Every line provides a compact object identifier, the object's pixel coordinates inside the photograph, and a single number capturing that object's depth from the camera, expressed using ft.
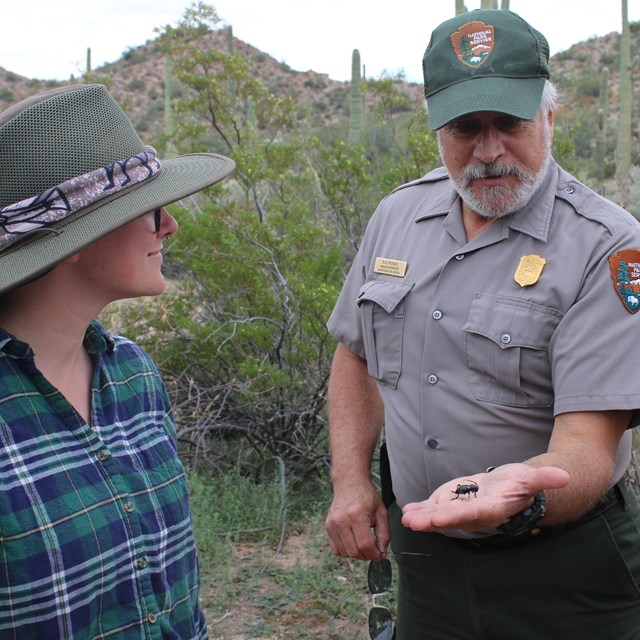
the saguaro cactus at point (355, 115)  59.93
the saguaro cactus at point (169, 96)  54.80
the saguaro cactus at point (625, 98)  50.62
